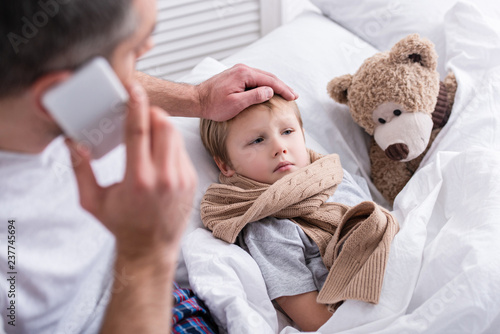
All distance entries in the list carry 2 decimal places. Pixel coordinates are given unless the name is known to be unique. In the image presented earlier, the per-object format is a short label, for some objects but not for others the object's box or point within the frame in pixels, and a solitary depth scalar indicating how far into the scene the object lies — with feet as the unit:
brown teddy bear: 4.44
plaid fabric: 3.25
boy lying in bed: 3.52
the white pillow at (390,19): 5.55
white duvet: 3.10
